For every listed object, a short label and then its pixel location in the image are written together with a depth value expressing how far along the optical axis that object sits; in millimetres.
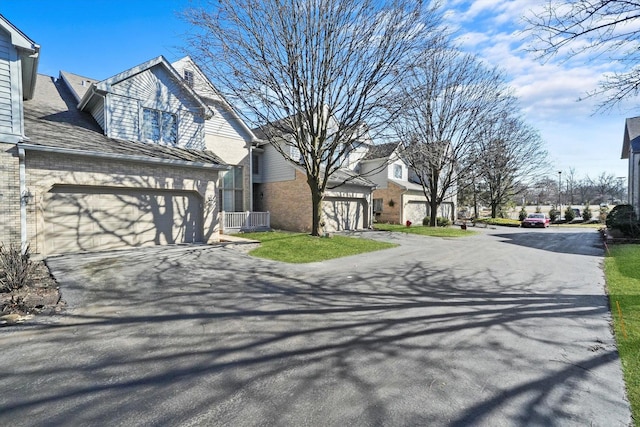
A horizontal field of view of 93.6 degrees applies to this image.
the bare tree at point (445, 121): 20938
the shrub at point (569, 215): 35625
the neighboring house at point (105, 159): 9195
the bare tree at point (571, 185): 65956
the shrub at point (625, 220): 16078
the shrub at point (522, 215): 36556
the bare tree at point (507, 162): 32031
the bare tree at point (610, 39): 6098
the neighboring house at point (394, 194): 27203
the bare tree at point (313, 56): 12602
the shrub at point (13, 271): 6086
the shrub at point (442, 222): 26375
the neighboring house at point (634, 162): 19750
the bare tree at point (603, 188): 61031
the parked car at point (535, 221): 29812
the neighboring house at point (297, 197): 19250
